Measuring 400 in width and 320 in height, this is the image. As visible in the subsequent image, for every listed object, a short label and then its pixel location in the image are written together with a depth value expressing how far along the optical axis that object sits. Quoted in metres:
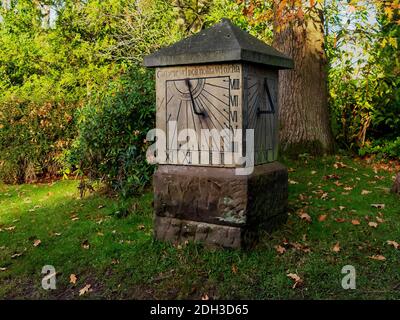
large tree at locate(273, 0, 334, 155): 6.81
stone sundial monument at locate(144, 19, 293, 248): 3.90
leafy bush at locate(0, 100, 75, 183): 8.36
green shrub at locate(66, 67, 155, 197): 6.29
